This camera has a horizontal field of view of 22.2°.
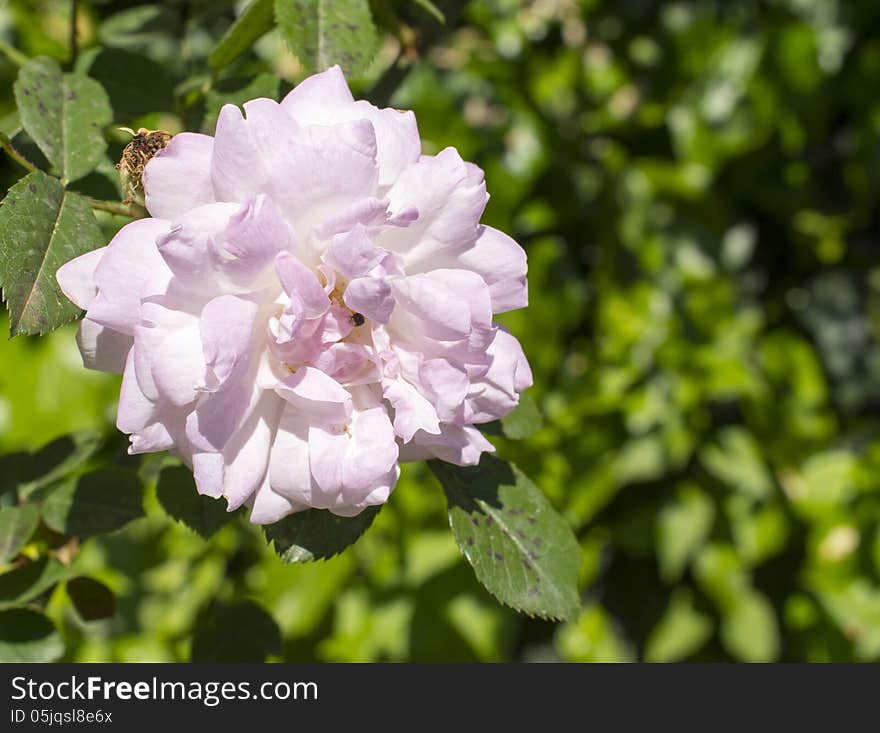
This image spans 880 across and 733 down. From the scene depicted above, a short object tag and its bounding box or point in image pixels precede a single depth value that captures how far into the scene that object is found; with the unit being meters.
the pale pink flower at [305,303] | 0.38
